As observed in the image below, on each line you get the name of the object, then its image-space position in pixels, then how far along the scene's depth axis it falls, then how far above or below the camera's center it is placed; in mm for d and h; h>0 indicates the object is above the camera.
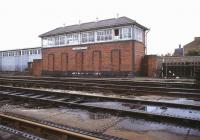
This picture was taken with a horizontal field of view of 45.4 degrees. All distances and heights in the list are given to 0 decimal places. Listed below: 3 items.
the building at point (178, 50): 65212 +5166
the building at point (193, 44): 56681 +5929
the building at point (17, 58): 45125 +2299
